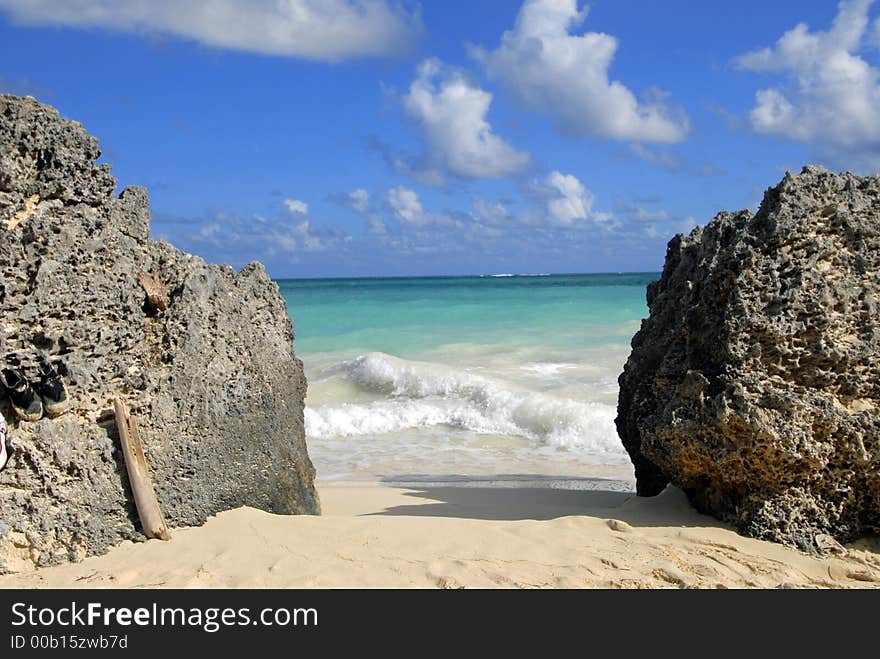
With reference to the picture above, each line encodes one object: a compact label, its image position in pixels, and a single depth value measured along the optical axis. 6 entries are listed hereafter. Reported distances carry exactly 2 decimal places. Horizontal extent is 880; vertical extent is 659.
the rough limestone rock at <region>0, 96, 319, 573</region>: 3.98
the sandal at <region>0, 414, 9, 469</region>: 3.83
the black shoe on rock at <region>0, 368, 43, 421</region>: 3.92
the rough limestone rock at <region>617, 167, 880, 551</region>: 4.29
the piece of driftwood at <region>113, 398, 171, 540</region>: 4.16
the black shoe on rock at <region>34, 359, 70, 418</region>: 4.00
